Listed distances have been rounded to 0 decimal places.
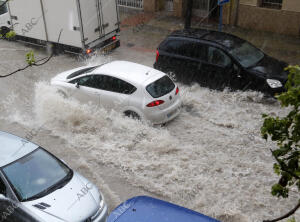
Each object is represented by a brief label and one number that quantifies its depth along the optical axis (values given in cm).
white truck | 1354
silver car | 608
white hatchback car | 943
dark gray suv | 1056
